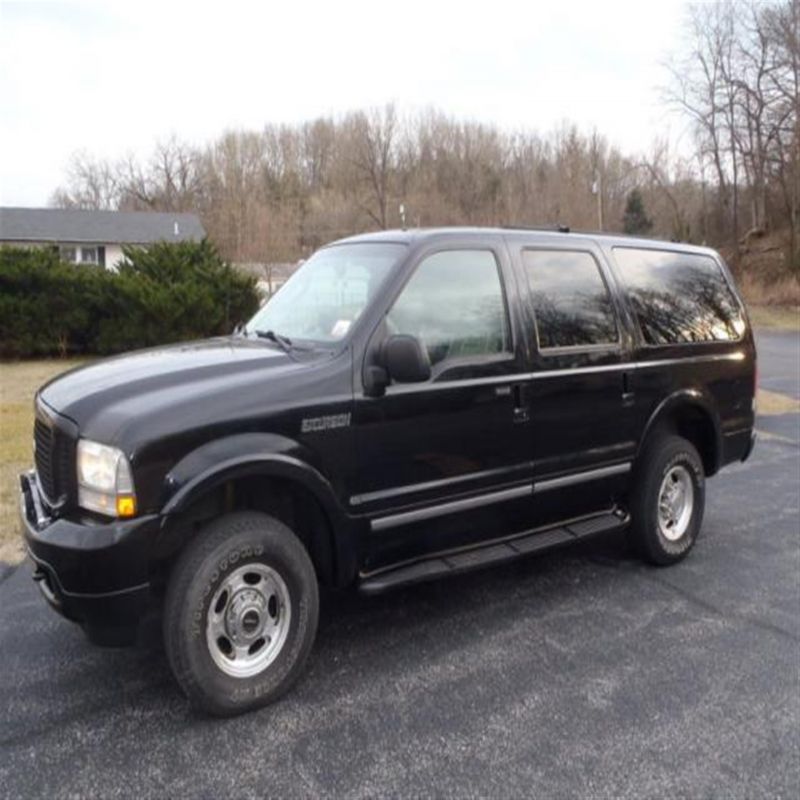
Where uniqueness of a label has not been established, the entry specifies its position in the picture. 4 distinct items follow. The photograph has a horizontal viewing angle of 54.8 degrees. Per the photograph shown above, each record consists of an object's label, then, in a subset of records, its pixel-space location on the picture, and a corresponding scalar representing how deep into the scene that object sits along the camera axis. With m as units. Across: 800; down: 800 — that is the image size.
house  48.28
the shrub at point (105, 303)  15.86
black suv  3.13
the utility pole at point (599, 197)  48.58
